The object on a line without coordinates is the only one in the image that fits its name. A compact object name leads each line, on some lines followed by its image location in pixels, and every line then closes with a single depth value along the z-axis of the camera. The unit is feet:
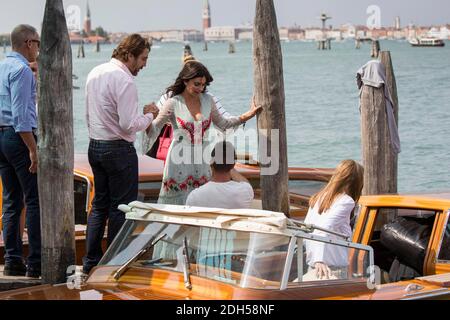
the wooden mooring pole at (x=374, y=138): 67.28
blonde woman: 42.62
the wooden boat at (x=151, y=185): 60.26
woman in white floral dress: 50.59
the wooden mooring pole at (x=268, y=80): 55.85
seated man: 43.73
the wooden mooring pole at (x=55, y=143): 48.40
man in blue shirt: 49.34
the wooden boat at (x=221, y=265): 36.45
